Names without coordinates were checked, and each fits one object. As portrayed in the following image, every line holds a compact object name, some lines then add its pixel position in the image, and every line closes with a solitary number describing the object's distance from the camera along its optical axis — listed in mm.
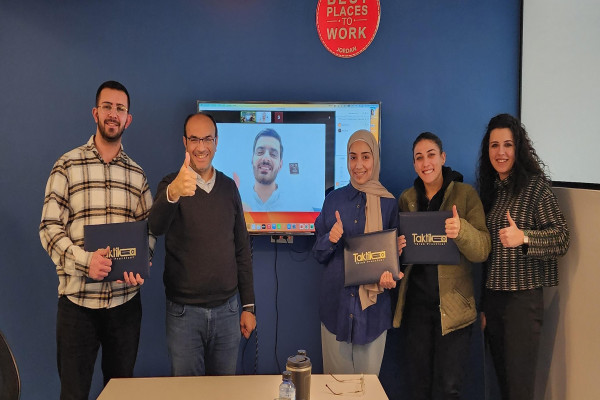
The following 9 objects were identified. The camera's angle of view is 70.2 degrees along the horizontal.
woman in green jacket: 2131
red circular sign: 2834
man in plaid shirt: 2018
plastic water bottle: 1384
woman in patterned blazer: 2010
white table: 1521
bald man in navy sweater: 2070
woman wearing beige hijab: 2170
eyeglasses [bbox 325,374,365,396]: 1554
